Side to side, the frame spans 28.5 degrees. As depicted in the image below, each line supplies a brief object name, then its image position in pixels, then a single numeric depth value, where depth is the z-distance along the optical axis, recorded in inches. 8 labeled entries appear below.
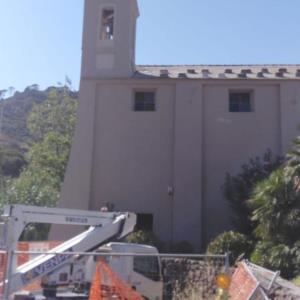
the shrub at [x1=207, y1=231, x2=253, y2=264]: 846.4
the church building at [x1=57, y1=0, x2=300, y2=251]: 1037.2
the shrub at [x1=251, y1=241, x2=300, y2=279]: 653.9
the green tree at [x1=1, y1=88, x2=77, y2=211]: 1599.4
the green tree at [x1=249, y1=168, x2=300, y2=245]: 708.0
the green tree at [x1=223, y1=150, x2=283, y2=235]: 937.5
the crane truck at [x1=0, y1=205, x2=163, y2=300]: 475.2
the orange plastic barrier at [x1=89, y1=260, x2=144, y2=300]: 411.5
